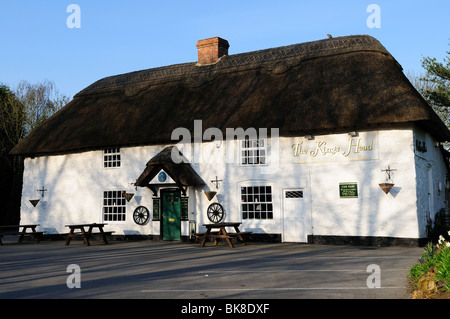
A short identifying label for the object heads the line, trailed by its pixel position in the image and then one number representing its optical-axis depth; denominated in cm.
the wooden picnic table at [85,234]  1670
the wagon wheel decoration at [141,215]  1838
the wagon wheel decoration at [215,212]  1711
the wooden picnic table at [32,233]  1900
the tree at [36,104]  3147
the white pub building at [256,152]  1484
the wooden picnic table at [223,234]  1485
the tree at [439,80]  2628
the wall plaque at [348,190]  1512
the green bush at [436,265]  646
